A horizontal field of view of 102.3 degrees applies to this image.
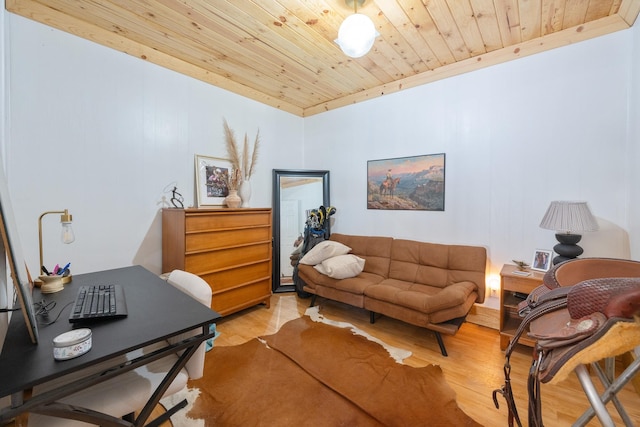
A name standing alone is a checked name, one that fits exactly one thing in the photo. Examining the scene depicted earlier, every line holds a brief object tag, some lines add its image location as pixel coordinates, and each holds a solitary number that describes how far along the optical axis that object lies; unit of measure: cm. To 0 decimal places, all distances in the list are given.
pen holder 139
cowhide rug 152
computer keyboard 107
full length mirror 365
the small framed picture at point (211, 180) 290
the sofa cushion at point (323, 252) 305
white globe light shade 169
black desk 75
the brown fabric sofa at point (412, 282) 214
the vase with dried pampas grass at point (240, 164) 312
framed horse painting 289
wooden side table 209
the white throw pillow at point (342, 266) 275
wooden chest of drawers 238
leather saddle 54
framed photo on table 223
